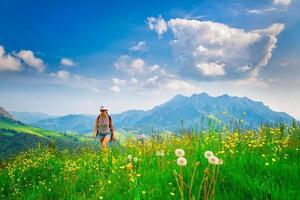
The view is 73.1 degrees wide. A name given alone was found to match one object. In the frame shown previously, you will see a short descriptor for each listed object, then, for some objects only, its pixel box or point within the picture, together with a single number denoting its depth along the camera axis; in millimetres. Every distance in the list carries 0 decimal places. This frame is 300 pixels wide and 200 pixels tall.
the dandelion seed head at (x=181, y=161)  1913
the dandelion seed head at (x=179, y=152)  2088
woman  10931
